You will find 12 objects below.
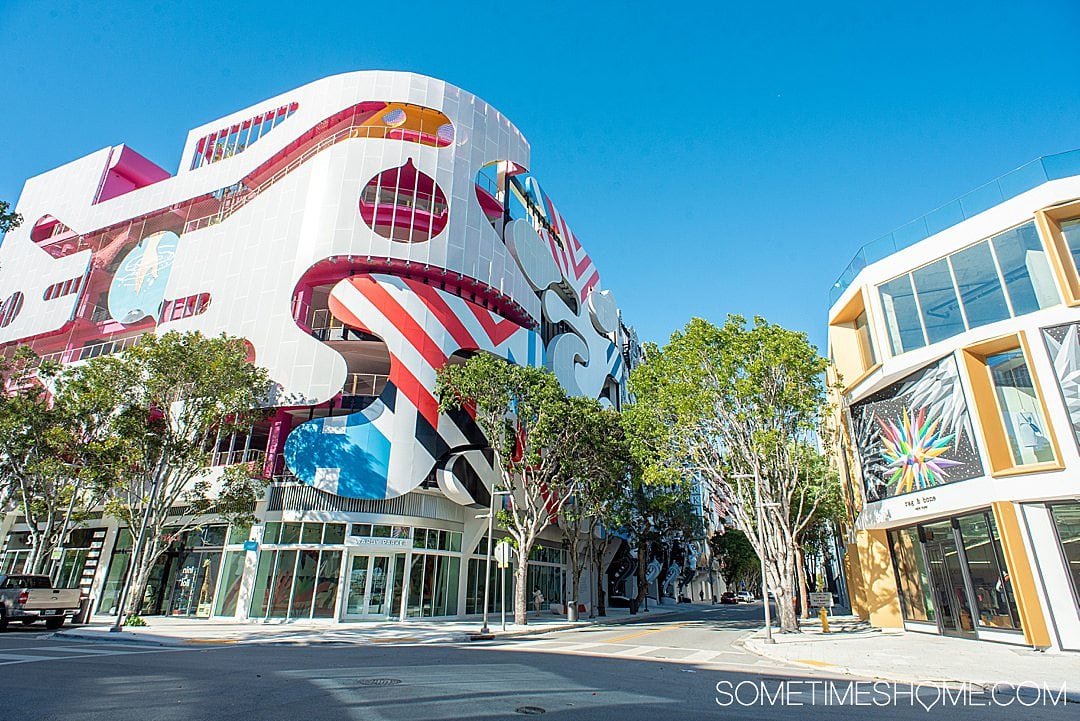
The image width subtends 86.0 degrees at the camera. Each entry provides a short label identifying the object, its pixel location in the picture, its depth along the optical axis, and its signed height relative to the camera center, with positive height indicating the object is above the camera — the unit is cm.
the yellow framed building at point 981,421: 1616 +481
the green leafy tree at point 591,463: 2641 +506
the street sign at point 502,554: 2275 +89
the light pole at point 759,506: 2073 +248
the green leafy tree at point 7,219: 1430 +835
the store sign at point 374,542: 2583 +144
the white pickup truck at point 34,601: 1844 -84
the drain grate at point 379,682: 873 -152
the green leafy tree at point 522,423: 2594 +656
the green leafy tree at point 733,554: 6309 +268
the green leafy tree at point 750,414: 2094 +584
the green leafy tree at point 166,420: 2298 +604
